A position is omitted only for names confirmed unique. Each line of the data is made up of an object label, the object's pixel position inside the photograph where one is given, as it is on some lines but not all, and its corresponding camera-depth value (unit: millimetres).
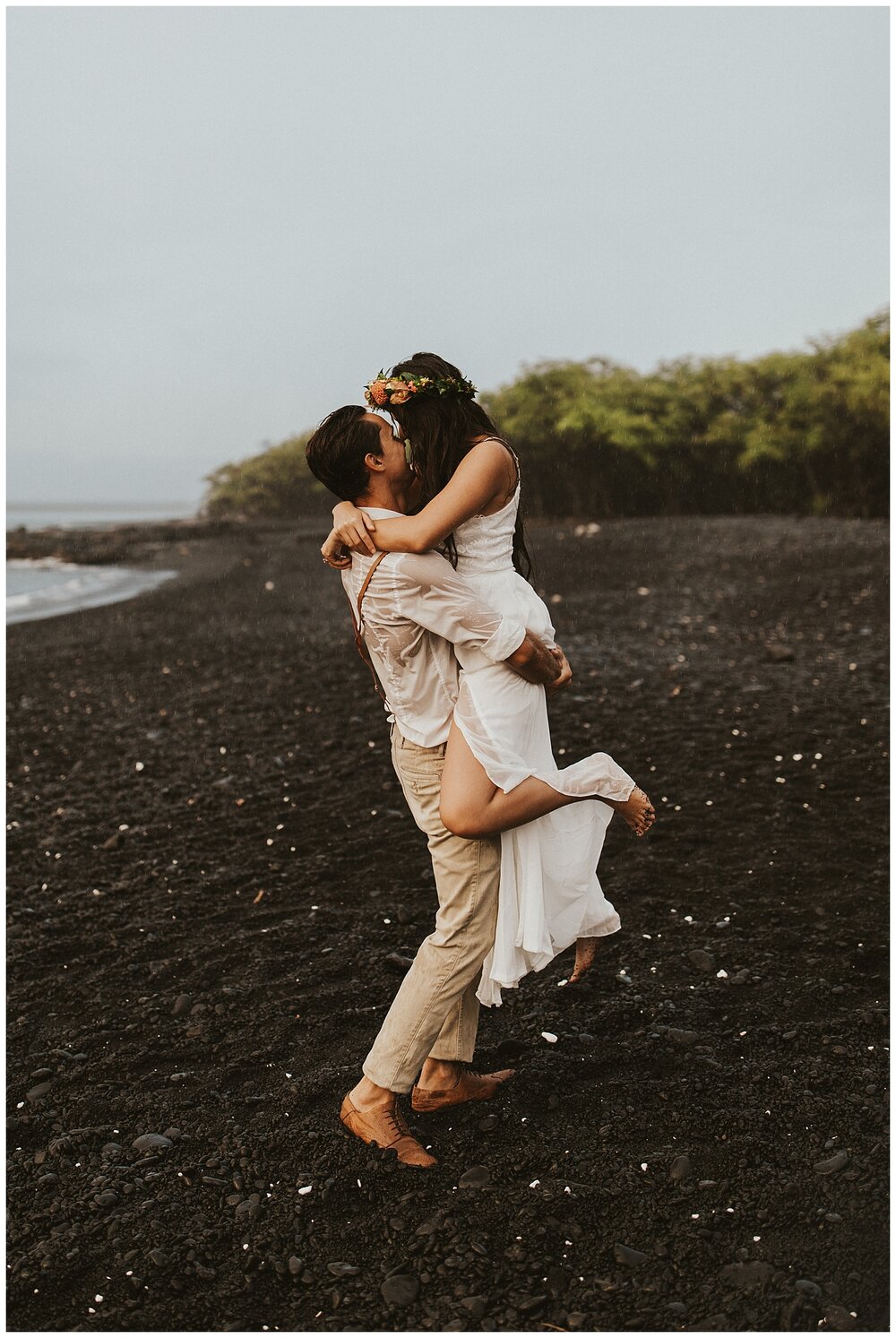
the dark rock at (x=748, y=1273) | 2816
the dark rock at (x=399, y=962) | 4652
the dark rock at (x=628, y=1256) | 2896
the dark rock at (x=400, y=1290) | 2818
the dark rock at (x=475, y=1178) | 3227
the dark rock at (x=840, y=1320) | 2684
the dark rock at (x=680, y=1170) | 3232
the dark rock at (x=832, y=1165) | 3230
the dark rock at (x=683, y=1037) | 3979
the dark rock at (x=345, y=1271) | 2908
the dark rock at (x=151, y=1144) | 3533
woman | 2988
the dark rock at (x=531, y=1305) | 2771
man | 2996
